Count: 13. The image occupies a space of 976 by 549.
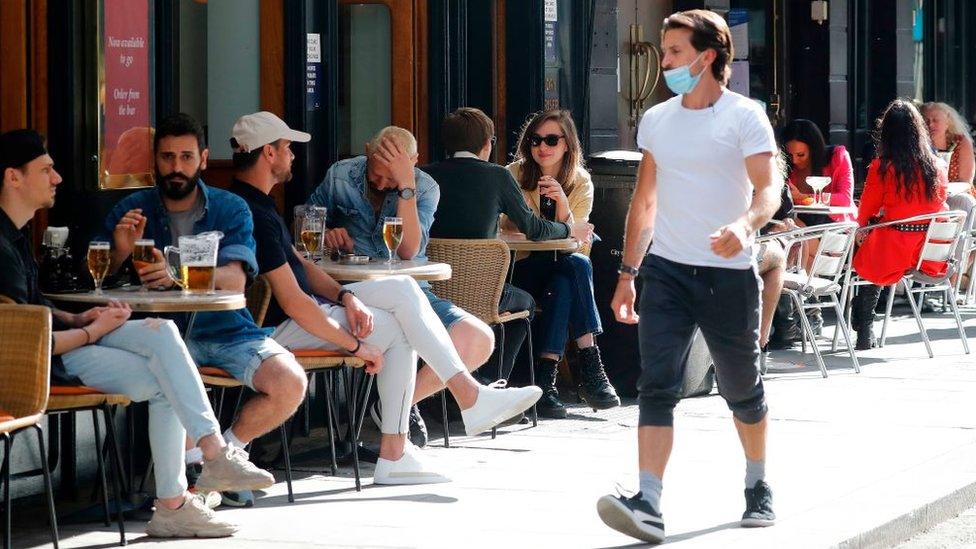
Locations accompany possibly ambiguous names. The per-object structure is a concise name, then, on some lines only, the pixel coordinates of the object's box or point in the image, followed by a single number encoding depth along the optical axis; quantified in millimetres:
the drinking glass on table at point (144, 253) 13062
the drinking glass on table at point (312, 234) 15445
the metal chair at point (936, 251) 23859
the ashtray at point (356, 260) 15867
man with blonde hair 15867
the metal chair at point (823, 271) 21891
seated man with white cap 14375
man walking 12047
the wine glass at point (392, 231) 15570
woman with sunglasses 18437
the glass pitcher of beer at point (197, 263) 12898
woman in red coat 24000
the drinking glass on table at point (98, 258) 12875
